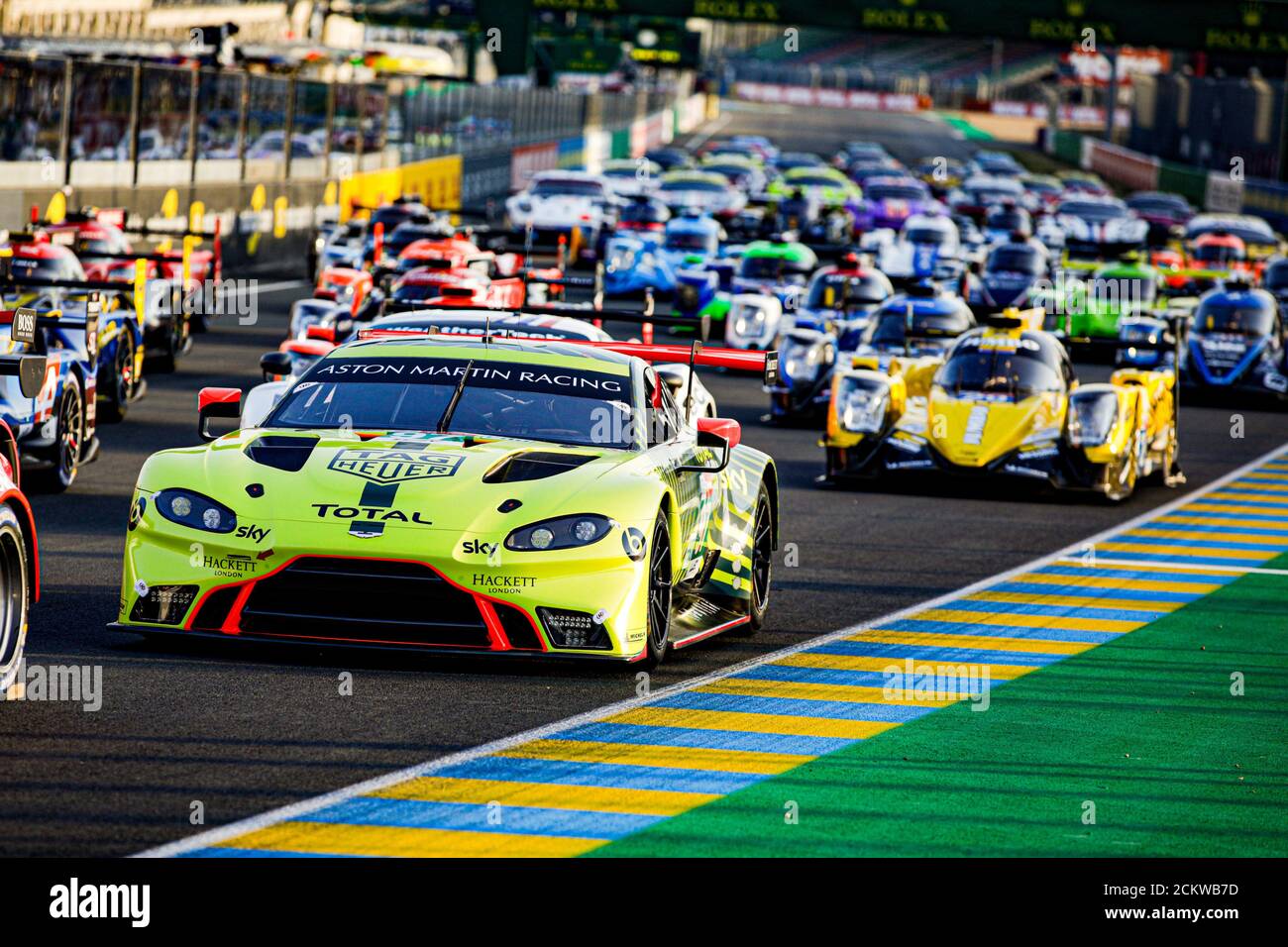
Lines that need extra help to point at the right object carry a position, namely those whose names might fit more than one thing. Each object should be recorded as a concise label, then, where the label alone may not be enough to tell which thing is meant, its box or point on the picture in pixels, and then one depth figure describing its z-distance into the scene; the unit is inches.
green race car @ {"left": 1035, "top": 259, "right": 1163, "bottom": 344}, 1379.2
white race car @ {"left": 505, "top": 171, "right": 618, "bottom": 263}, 1991.9
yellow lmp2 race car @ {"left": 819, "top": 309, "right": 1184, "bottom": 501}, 754.8
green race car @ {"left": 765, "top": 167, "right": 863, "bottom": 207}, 2471.6
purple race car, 2348.7
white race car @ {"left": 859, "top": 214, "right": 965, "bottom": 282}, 1631.4
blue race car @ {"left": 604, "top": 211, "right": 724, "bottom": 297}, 1616.6
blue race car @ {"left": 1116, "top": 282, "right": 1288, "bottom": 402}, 1195.9
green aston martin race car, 386.0
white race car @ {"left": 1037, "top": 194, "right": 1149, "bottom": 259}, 2213.3
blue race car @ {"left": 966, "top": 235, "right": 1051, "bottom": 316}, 1485.0
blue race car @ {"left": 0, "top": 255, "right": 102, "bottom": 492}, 626.2
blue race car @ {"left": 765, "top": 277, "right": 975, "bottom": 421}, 960.9
